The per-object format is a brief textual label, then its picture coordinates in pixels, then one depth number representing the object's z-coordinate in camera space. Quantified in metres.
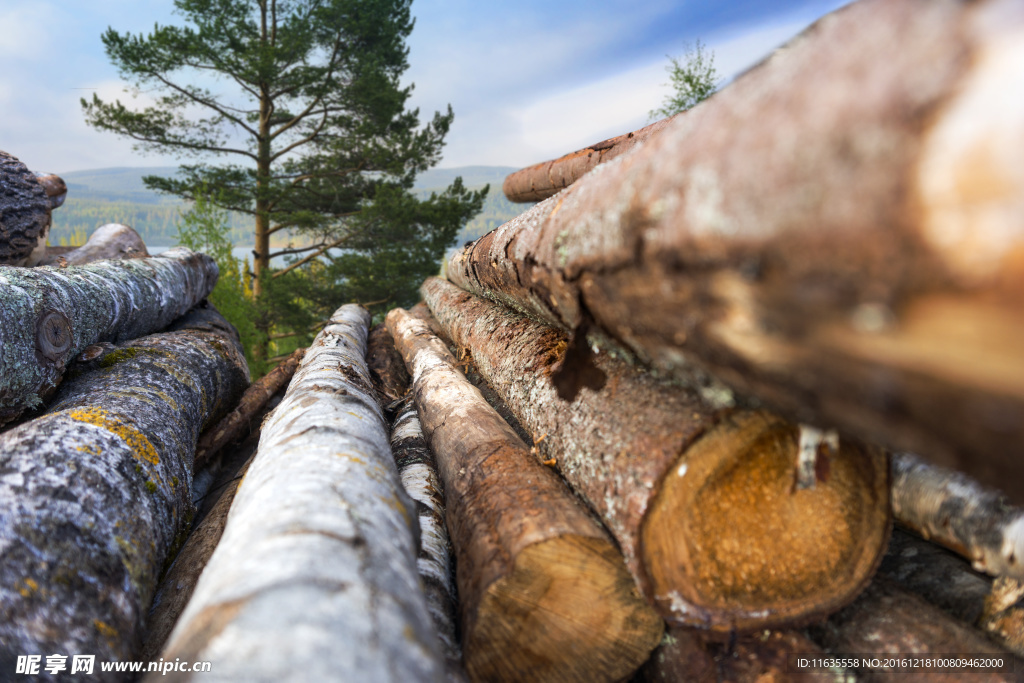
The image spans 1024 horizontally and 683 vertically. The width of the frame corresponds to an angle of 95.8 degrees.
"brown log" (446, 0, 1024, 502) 0.17
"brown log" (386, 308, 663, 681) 0.41
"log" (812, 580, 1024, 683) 0.38
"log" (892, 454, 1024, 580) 0.38
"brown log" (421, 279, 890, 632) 0.39
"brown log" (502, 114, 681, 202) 0.88
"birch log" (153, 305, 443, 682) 0.25
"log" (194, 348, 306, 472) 1.00
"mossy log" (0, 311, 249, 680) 0.39
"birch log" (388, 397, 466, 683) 0.46
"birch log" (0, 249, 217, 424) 0.65
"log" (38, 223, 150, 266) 4.11
